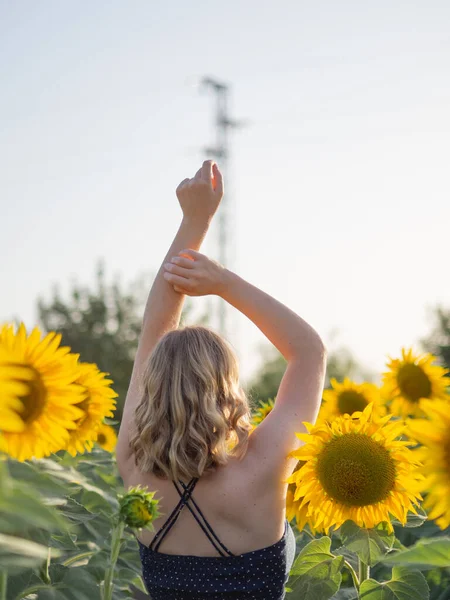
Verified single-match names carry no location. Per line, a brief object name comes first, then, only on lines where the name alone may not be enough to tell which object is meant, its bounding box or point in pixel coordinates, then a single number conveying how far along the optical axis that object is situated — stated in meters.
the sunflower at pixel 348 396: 4.04
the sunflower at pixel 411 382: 4.56
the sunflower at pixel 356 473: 2.13
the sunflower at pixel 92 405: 3.20
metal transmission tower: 16.41
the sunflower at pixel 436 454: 1.17
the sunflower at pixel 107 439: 5.05
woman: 2.01
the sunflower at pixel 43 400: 1.77
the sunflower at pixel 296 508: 2.44
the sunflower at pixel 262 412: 3.30
